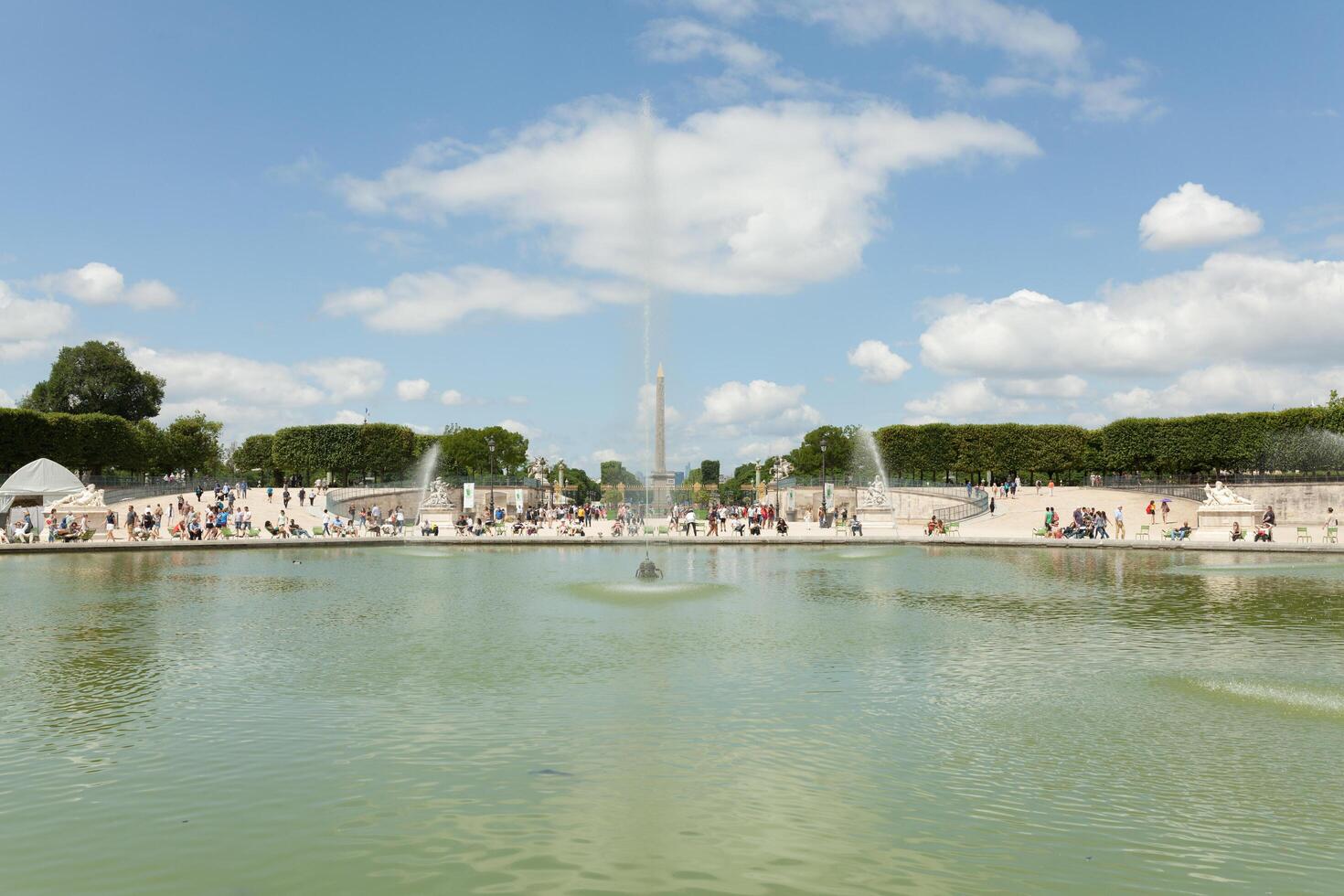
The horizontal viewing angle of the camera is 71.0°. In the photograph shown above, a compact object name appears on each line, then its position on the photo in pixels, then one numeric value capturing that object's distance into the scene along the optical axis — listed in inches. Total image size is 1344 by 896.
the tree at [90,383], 2672.2
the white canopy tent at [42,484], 1509.6
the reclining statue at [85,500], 1382.9
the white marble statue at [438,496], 1620.3
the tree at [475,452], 4082.2
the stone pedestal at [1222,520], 1282.0
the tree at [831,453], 4239.7
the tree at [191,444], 2974.9
